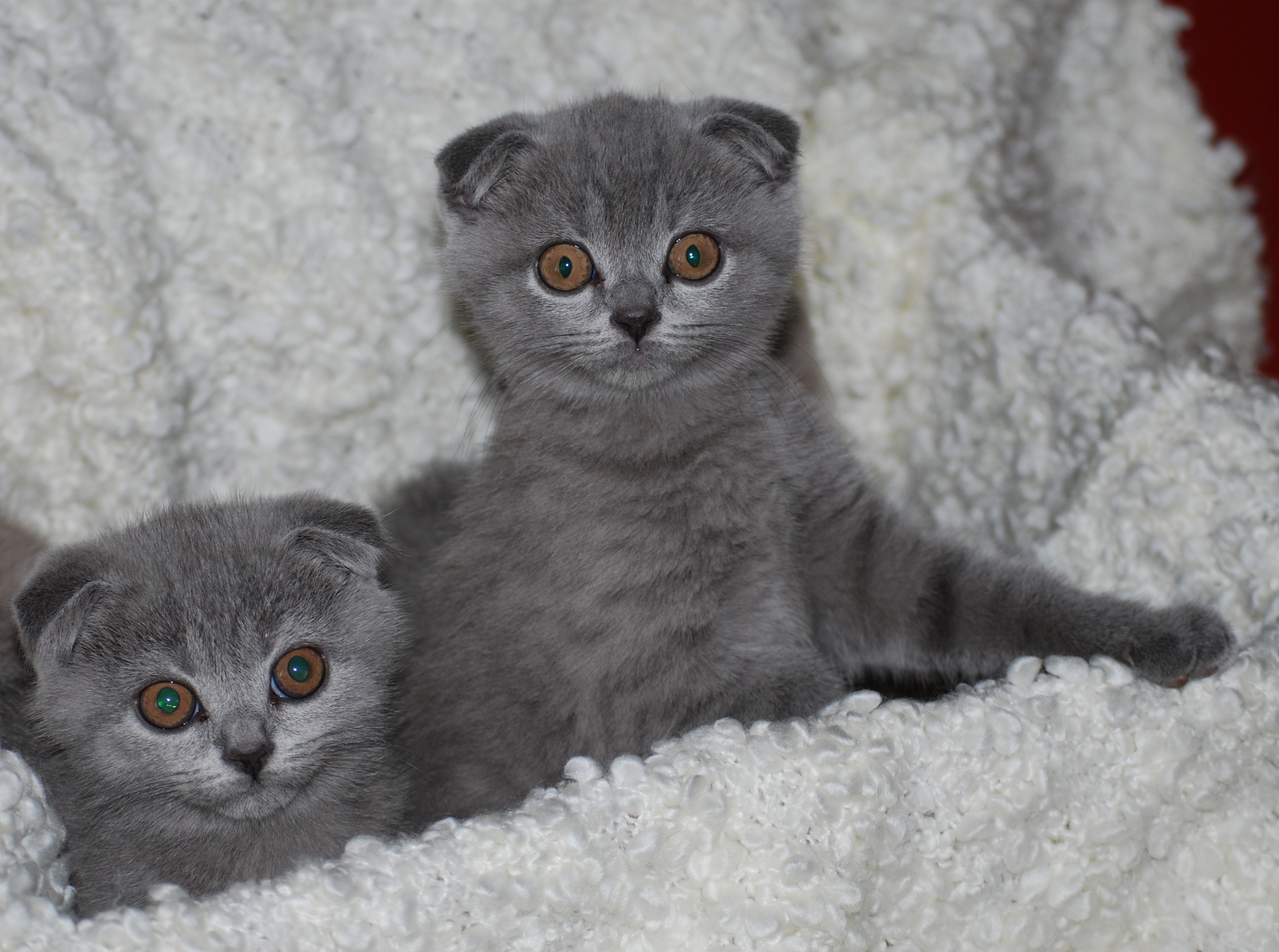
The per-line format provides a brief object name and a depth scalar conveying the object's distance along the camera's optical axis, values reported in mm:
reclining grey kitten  577
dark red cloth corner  762
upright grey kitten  602
